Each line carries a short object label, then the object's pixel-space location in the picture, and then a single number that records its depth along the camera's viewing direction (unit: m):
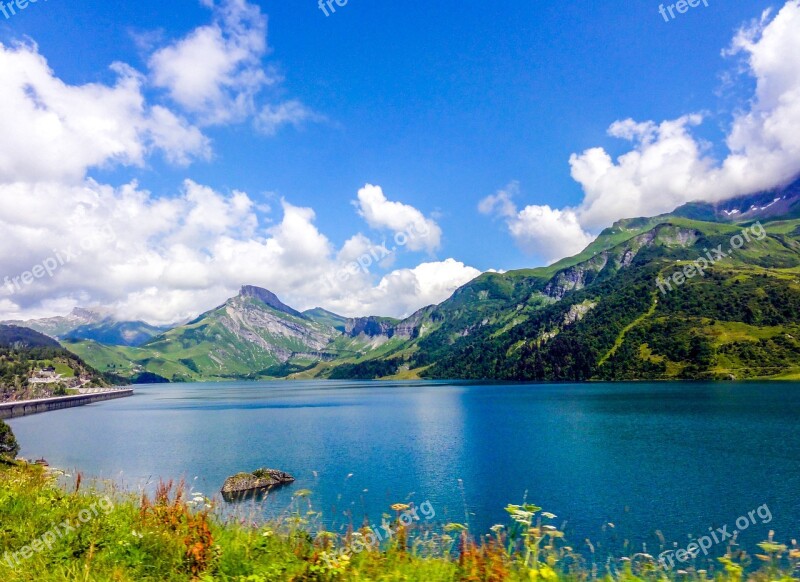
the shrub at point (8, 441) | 81.12
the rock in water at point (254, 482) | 54.67
